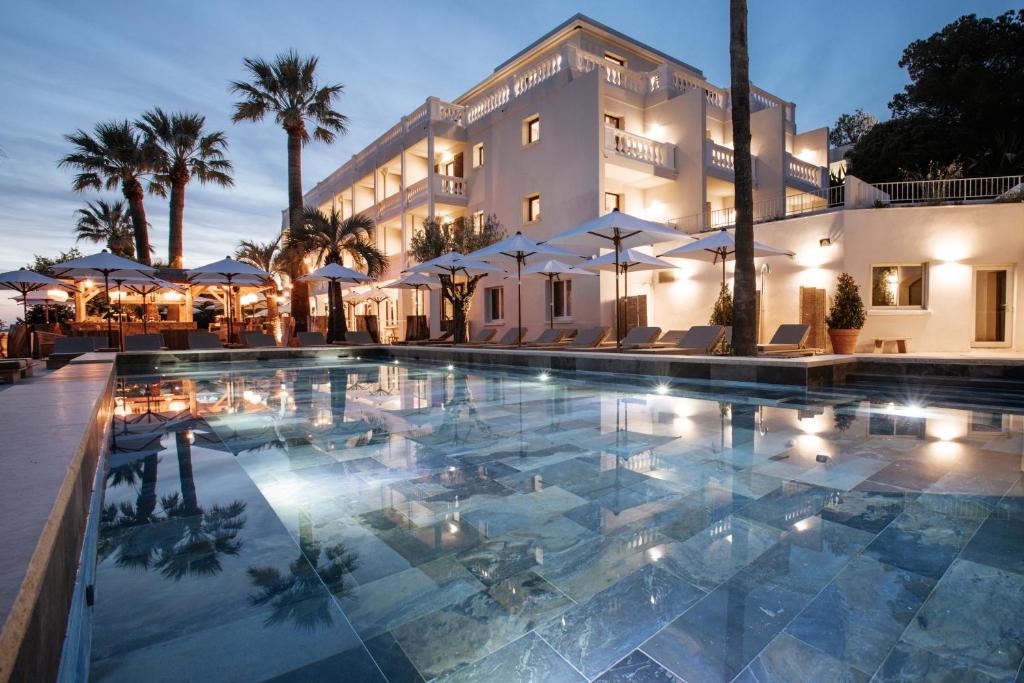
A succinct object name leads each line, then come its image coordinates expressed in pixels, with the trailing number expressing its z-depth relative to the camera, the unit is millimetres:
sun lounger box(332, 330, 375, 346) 18072
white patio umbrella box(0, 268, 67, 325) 13961
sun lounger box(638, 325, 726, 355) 10508
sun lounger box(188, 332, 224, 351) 14898
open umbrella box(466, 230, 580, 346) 12302
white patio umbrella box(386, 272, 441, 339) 18188
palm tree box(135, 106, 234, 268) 23062
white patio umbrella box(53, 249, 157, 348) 13156
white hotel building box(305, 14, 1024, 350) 12562
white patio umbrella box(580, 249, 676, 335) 12453
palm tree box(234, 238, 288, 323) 26859
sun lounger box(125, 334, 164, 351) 13789
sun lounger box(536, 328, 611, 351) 12961
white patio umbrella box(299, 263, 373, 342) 16578
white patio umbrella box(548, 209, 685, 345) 10170
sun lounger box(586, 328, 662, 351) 11347
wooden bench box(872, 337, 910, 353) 12594
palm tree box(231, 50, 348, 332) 19109
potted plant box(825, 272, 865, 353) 12164
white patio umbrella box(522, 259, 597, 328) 14477
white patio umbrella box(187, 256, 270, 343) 15461
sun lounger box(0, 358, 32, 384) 6766
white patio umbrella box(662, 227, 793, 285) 11227
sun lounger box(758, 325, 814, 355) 10148
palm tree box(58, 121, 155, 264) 22281
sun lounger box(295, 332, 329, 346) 17297
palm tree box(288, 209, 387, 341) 18453
